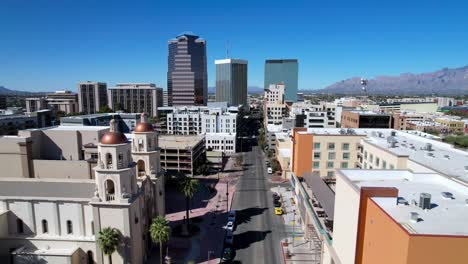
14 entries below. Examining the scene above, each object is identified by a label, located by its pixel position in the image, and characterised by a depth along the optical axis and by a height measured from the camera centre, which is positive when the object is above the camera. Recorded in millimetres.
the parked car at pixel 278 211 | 65506 -26048
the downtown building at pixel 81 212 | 40719 -17522
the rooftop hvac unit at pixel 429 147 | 49512 -8544
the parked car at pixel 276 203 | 70275 -26281
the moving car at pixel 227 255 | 47488 -26582
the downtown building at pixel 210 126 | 127188 -15306
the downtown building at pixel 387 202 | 20938 -10084
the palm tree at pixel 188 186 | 55938 -17593
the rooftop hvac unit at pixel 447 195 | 28875 -9773
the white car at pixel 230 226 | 57631 -26198
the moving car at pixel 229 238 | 52753 -26470
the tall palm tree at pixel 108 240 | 38875 -19649
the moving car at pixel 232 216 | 61056 -25950
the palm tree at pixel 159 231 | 42500 -19986
